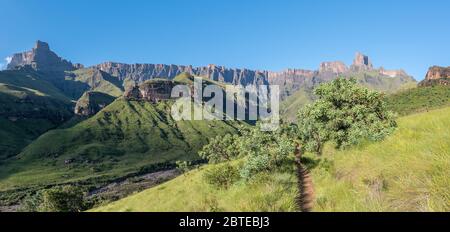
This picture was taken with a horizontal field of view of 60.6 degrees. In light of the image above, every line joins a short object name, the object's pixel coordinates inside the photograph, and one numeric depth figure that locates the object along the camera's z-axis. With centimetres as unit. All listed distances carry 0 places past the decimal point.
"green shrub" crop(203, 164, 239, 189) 2464
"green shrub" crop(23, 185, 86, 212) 9306
